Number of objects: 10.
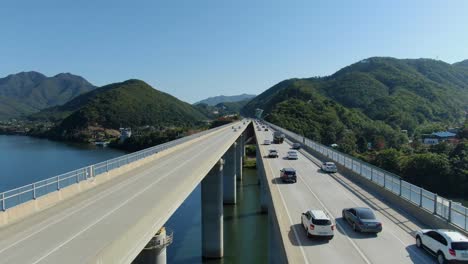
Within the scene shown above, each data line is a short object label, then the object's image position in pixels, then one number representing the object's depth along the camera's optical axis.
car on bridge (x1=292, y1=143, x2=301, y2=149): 61.48
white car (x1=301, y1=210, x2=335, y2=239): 17.70
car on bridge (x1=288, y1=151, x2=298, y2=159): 47.43
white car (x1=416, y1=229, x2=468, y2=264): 14.35
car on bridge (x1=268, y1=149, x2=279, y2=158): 48.53
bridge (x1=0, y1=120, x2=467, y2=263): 12.47
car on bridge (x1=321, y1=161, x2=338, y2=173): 37.69
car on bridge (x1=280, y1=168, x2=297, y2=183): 31.61
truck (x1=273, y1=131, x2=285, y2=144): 70.62
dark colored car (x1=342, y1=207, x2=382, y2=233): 18.67
